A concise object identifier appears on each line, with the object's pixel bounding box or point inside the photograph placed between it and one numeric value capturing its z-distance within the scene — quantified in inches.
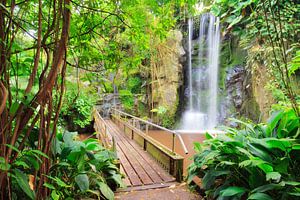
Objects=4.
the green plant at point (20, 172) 55.9
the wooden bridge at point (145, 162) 135.3
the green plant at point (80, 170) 84.4
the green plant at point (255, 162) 78.7
